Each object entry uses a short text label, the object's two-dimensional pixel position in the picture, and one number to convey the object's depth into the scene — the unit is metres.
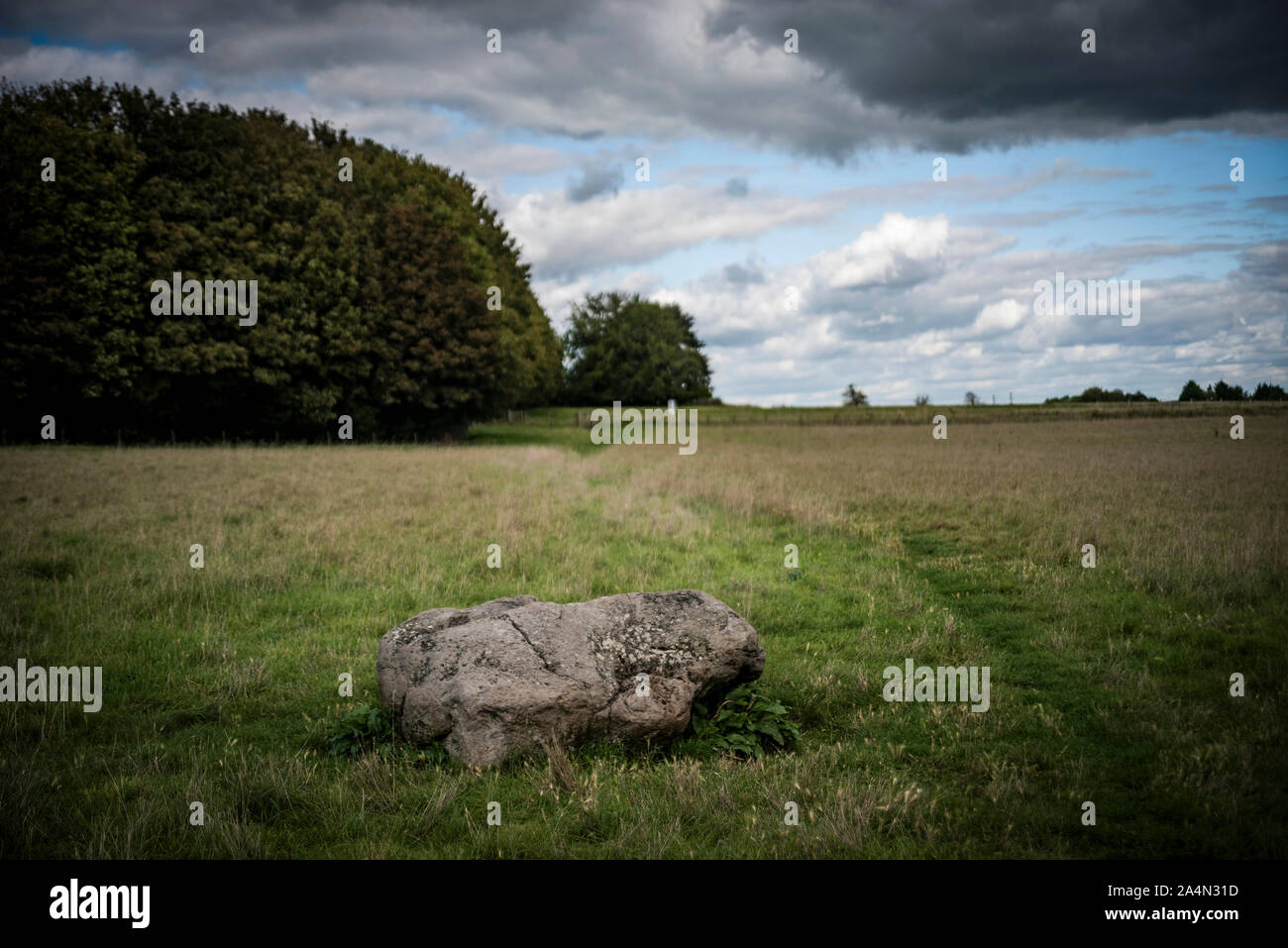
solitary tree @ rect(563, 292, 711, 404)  106.88
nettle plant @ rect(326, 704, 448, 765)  7.28
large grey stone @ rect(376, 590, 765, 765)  7.20
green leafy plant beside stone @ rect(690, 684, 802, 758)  7.58
